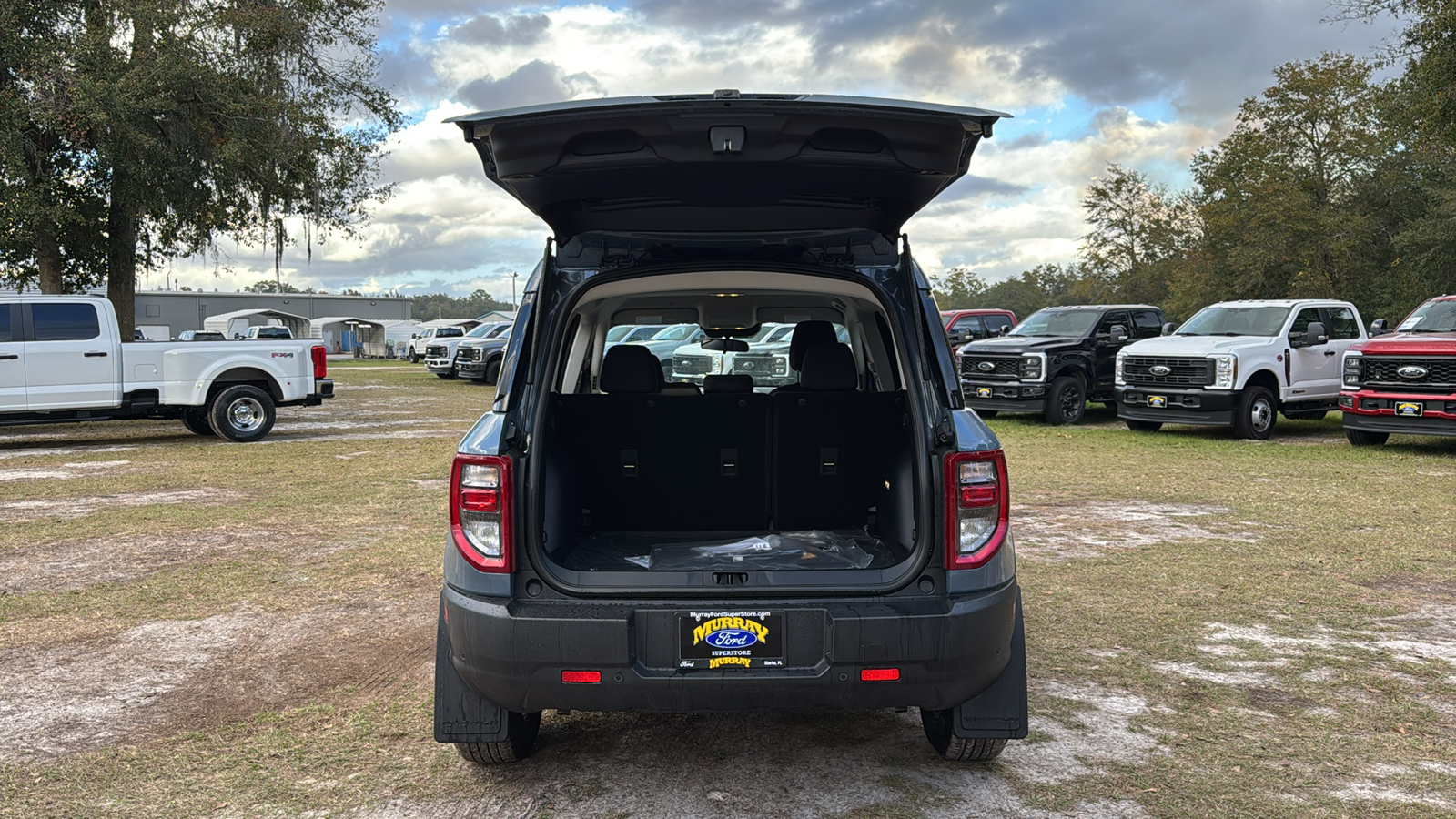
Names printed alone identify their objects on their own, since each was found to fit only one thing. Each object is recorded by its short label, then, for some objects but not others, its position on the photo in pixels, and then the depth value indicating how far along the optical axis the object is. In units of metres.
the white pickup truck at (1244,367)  15.12
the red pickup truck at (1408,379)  12.71
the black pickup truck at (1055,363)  17.30
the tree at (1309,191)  39.84
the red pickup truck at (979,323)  24.95
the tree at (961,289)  118.69
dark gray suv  3.27
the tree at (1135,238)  61.56
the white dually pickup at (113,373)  13.97
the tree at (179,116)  17.50
